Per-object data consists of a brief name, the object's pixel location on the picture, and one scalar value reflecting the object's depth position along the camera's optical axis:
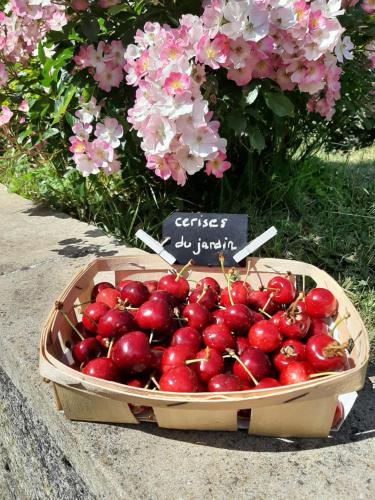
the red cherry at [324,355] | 0.25
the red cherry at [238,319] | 0.30
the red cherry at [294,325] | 0.29
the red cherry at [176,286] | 0.34
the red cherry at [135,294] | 0.33
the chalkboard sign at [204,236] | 0.37
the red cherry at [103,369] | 0.26
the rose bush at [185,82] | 0.33
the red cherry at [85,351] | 0.29
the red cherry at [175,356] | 0.27
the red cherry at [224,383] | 0.25
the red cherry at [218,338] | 0.28
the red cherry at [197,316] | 0.30
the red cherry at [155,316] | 0.29
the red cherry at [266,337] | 0.28
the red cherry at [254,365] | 0.27
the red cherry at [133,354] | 0.27
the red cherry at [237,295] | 0.33
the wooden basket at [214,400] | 0.23
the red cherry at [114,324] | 0.29
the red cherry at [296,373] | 0.26
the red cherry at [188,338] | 0.29
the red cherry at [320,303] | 0.32
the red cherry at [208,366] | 0.27
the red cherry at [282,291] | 0.33
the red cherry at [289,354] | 0.28
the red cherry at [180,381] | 0.25
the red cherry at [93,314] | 0.31
